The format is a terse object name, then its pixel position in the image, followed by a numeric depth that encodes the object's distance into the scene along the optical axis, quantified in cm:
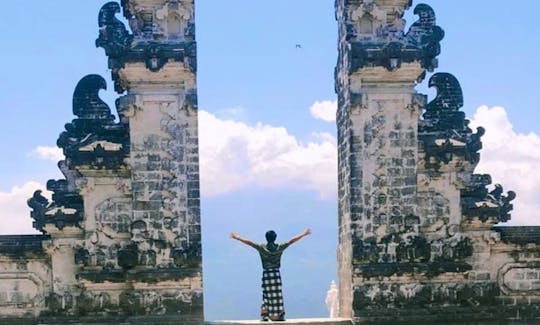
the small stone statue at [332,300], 2043
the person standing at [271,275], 1429
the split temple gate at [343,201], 1404
